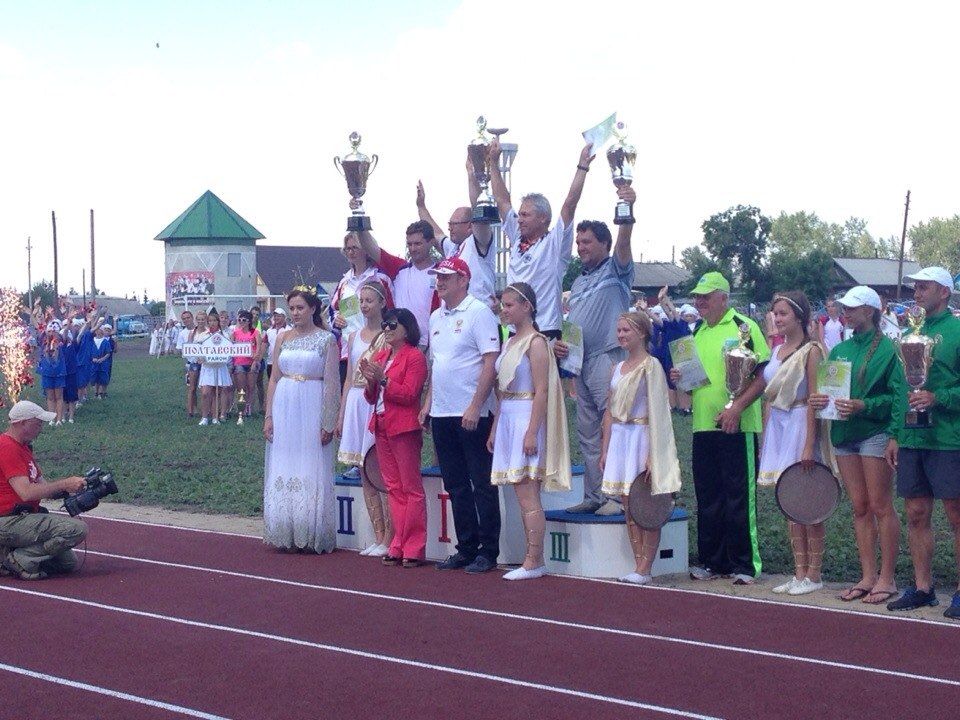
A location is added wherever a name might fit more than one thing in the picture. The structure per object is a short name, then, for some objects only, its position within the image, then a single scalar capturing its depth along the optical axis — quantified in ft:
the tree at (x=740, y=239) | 200.34
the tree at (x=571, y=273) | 147.84
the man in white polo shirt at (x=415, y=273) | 33.88
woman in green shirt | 26.16
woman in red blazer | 31.55
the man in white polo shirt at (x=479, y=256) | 32.27
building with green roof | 251.60
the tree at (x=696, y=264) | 182.49
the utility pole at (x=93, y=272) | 247.50
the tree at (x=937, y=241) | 352.90
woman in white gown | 33.81
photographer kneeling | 30.60
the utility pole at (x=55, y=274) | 235.44
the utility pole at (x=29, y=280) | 294.56
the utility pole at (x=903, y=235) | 213.15
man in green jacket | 24.86
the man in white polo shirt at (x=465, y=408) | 30.50
